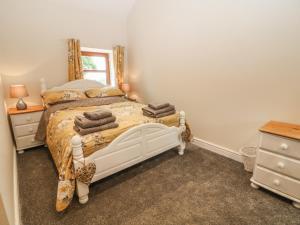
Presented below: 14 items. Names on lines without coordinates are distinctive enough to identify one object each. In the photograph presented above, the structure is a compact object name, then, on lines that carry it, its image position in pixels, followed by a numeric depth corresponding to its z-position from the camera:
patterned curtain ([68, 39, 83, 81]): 3.21
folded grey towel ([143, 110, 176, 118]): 2.27
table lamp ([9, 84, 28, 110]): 2.58
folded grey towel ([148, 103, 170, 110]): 2.30
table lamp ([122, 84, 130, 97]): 3.89
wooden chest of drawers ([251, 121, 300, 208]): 1.50
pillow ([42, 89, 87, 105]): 2.75
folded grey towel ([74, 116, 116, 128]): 1.71
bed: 1.52
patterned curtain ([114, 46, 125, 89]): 3.85
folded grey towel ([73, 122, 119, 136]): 1.68
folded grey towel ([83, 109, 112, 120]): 1.79
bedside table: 2.57
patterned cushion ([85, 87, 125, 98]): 3.19
